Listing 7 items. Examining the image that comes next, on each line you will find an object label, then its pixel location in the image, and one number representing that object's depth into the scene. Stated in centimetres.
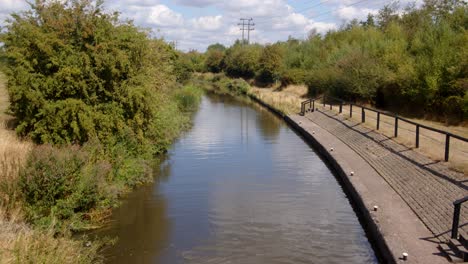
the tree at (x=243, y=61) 8425
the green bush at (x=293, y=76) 5959
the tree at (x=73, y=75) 1552
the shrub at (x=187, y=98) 4272
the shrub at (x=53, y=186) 1209
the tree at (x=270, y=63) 6979
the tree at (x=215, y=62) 11341
